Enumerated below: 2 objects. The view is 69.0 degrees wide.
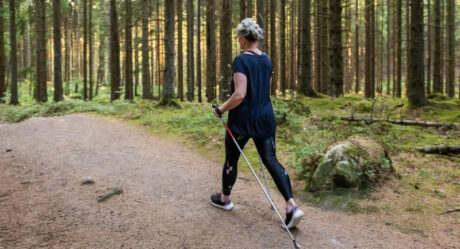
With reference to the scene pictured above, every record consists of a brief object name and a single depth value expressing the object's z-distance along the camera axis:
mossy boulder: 4.95
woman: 3.62
